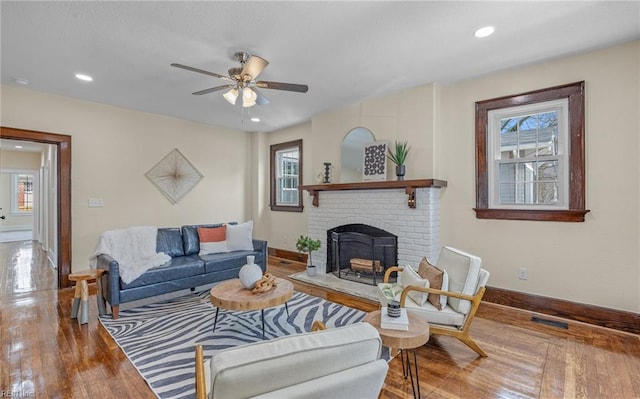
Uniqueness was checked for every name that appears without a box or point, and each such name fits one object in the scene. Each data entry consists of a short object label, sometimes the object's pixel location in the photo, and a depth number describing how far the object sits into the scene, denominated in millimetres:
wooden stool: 2998
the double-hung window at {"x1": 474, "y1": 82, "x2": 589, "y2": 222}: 3068
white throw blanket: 3347
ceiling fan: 2723
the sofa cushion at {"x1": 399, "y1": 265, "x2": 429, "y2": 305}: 2509
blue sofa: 3193
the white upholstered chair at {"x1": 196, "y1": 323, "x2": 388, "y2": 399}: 884
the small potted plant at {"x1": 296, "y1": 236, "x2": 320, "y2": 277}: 4715
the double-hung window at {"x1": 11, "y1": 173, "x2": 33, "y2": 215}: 10000
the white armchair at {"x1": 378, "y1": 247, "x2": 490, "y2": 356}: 2336
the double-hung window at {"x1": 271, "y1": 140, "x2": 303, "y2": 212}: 5960
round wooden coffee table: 2533
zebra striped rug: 2175
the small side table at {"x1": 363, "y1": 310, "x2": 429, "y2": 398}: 1755
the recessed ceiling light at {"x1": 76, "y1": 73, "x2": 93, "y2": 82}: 3482
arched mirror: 4500
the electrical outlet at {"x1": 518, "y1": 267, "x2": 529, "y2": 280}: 3379
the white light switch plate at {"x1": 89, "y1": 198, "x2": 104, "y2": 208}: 4492
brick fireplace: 3783
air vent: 2957
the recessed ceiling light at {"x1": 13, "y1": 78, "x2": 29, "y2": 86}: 3596
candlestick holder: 4901
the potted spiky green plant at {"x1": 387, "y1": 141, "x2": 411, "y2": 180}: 3945
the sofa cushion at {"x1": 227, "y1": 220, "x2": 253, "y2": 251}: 4496
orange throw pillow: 4418
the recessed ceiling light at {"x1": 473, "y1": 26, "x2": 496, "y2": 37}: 2562
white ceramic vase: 2801
